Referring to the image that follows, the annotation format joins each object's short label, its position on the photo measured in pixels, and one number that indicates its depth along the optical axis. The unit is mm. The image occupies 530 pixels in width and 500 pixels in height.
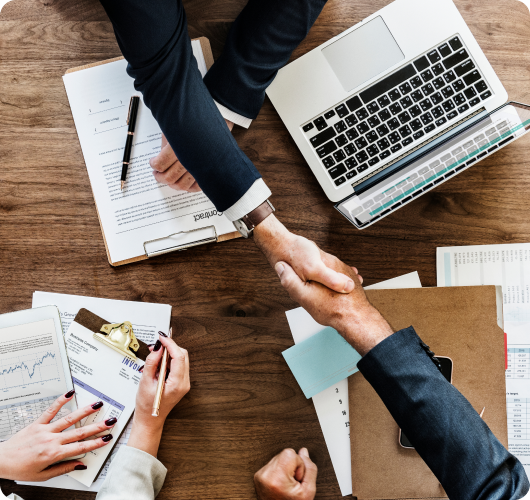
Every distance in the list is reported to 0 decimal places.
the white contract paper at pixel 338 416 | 1084
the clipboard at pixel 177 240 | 1079
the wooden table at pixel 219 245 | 1090
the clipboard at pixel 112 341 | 1084
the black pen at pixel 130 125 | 1072
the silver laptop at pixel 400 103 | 1010
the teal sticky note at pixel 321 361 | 1078
